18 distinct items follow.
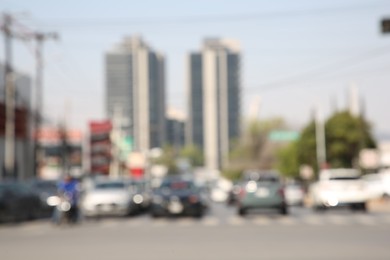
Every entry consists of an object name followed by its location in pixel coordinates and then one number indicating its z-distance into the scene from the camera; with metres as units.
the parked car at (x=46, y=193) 43.25
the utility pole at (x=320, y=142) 85.38
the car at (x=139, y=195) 42.23
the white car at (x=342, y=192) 40.59
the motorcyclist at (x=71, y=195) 34.72
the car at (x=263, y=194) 37.16
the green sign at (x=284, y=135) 117.41
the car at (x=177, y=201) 37.00
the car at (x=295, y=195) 55.91
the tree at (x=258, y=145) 160.12
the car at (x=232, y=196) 55.58
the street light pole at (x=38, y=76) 61.41
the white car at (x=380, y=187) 72.88
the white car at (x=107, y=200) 38.69
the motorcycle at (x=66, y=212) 34.41
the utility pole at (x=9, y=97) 55.75
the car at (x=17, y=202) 36.12
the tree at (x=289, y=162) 108.00
